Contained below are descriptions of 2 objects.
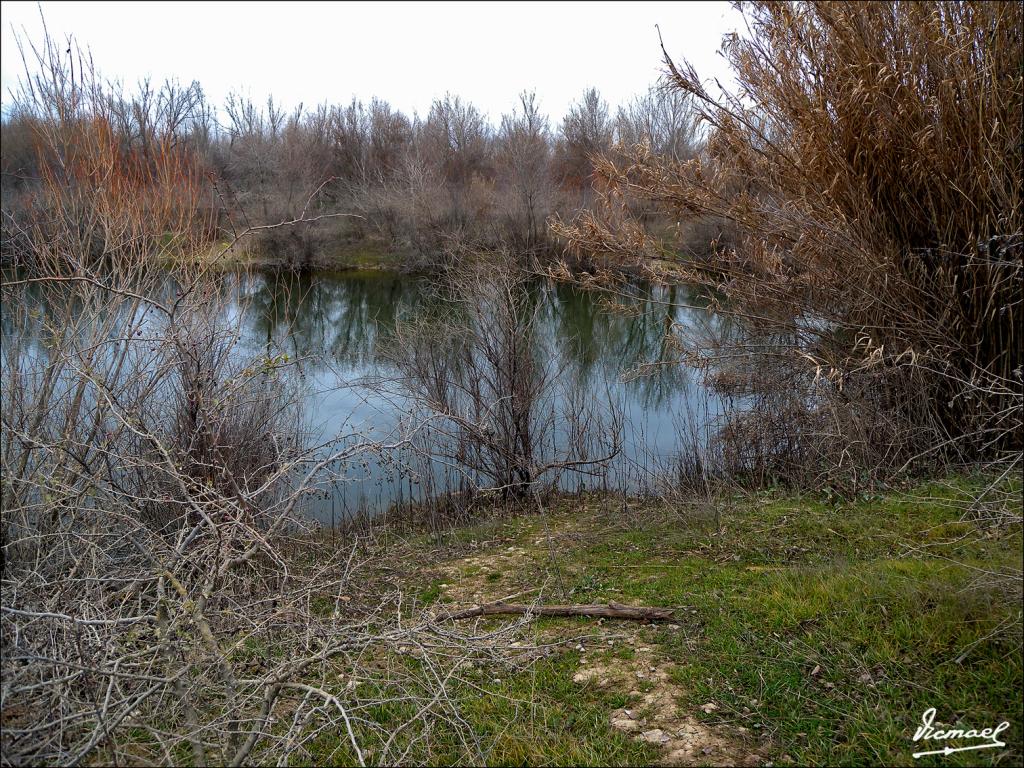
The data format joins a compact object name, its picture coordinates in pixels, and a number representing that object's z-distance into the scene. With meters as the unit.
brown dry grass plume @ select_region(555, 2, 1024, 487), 6.31
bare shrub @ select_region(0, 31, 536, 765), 3.24
